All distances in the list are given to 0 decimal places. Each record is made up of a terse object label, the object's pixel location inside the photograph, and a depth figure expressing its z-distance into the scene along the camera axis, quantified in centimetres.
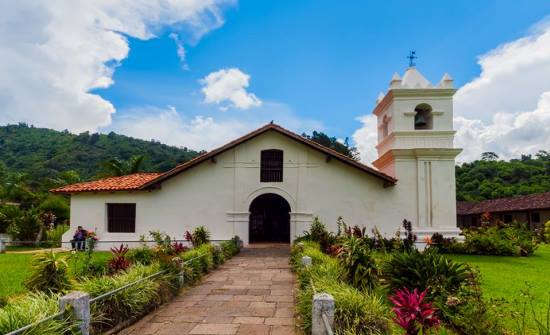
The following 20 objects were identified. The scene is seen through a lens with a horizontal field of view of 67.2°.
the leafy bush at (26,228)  2170
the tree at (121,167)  2991
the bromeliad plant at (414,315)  421
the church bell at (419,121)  1934
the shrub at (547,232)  2611
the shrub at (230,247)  1469
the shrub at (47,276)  678
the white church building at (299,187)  1805
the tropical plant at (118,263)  947
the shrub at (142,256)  1116
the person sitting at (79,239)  1747
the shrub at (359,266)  835
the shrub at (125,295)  635
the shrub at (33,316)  457
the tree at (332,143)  4606
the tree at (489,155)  6568
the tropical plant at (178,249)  1214
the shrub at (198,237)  1656
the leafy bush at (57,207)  2722
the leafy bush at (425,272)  781
